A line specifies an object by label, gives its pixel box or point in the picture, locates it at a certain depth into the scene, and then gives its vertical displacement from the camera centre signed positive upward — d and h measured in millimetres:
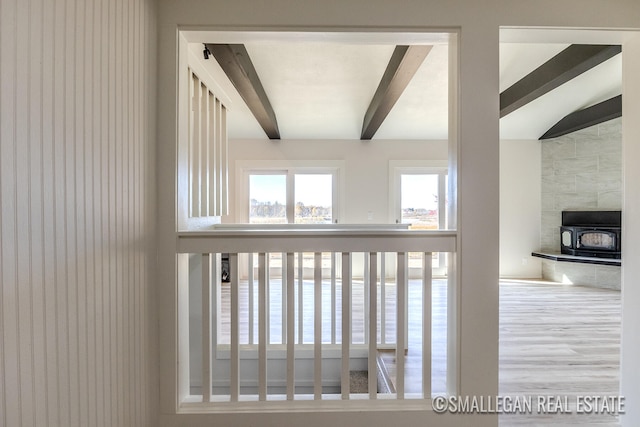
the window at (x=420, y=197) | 5512 +261
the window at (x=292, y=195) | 5543 +302
